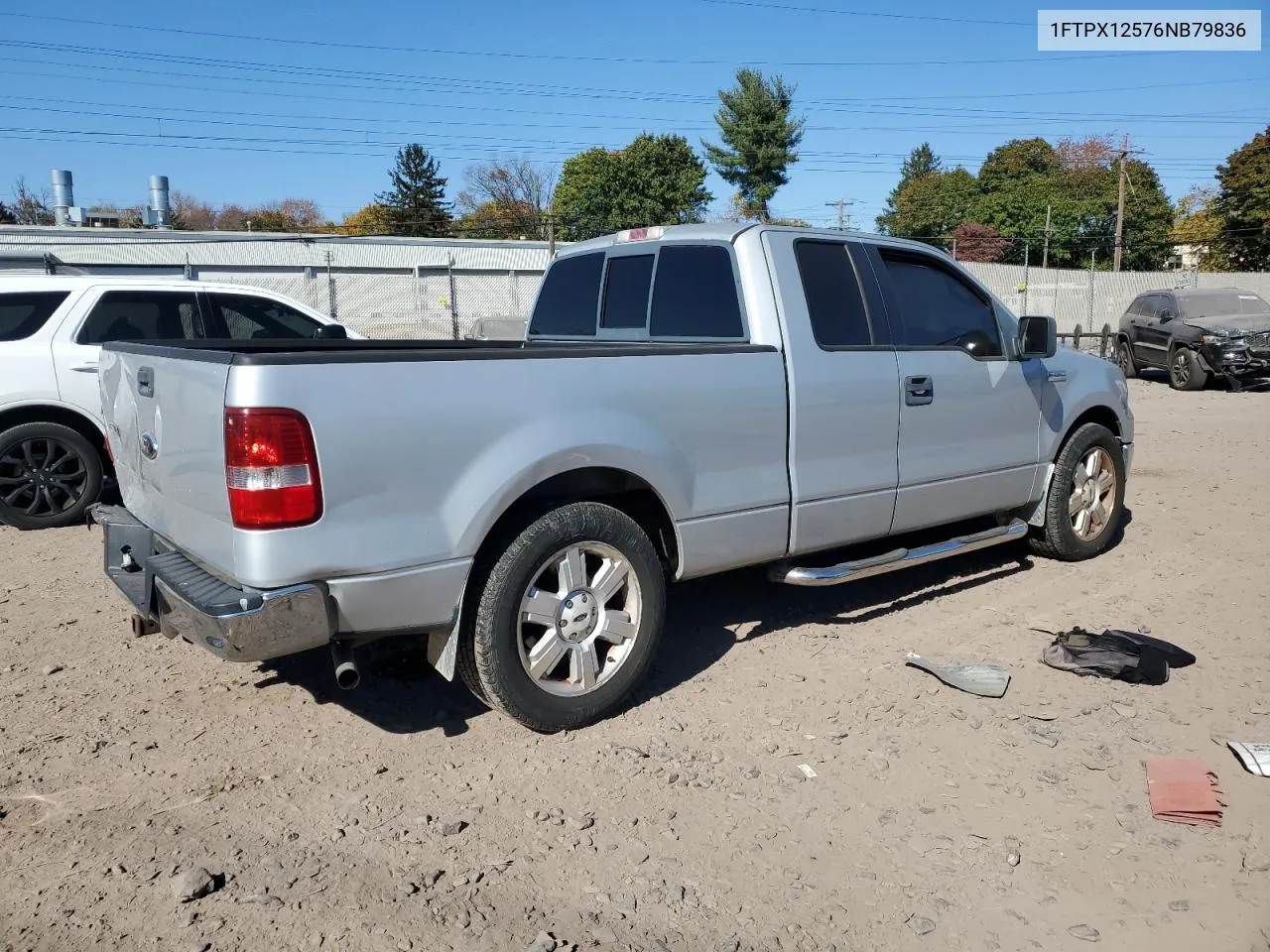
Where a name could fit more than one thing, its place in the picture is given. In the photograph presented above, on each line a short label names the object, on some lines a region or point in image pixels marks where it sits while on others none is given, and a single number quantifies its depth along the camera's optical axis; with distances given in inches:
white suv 273.7
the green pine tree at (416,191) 3164.4
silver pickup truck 120.9
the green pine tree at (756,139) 2167.0
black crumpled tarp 169.8
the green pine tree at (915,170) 4047.7
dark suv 652.7
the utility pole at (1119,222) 1786.4
